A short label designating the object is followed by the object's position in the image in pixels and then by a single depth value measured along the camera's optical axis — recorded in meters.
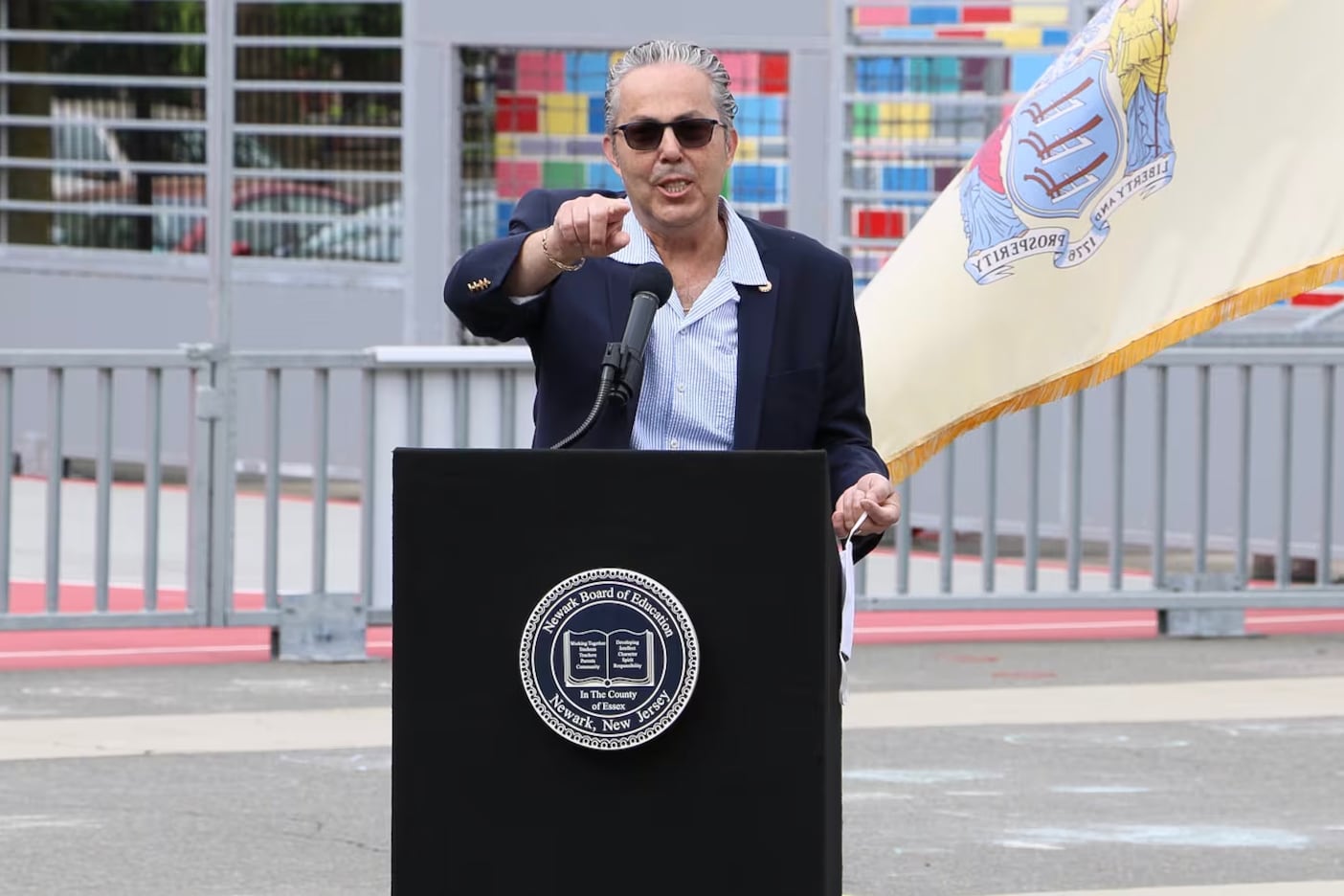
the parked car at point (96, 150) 31.01
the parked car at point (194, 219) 29.89
